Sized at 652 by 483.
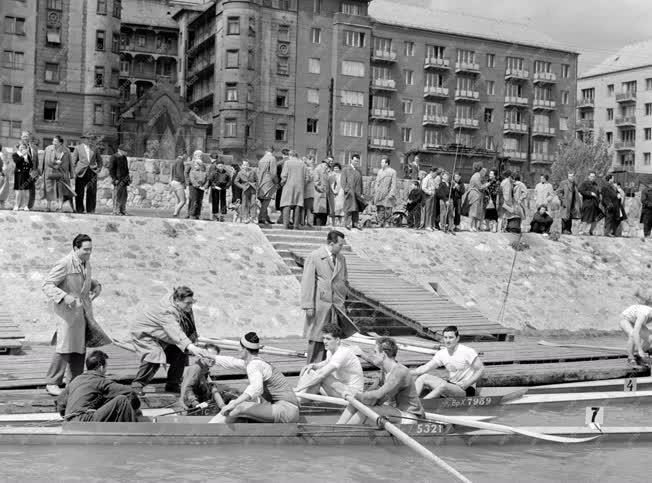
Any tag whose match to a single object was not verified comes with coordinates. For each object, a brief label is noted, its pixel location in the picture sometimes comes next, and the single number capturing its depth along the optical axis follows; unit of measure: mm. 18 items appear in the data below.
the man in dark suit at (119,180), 23844
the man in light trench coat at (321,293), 14578
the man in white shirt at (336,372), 12062
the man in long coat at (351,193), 26781
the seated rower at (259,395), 11141
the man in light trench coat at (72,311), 12258
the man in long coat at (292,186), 25078
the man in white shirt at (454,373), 13773
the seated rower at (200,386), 11961
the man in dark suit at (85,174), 23578
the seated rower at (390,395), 11992
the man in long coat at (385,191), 29703
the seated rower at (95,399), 10875
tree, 85250
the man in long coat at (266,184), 25594
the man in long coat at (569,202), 31953
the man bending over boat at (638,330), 17406
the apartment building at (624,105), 105812
